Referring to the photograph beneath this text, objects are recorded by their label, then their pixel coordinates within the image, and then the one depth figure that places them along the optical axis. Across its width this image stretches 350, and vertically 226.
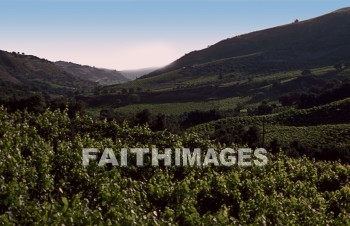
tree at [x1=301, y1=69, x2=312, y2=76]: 133.98
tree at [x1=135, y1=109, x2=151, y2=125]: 46.78
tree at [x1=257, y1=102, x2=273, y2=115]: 86.19
